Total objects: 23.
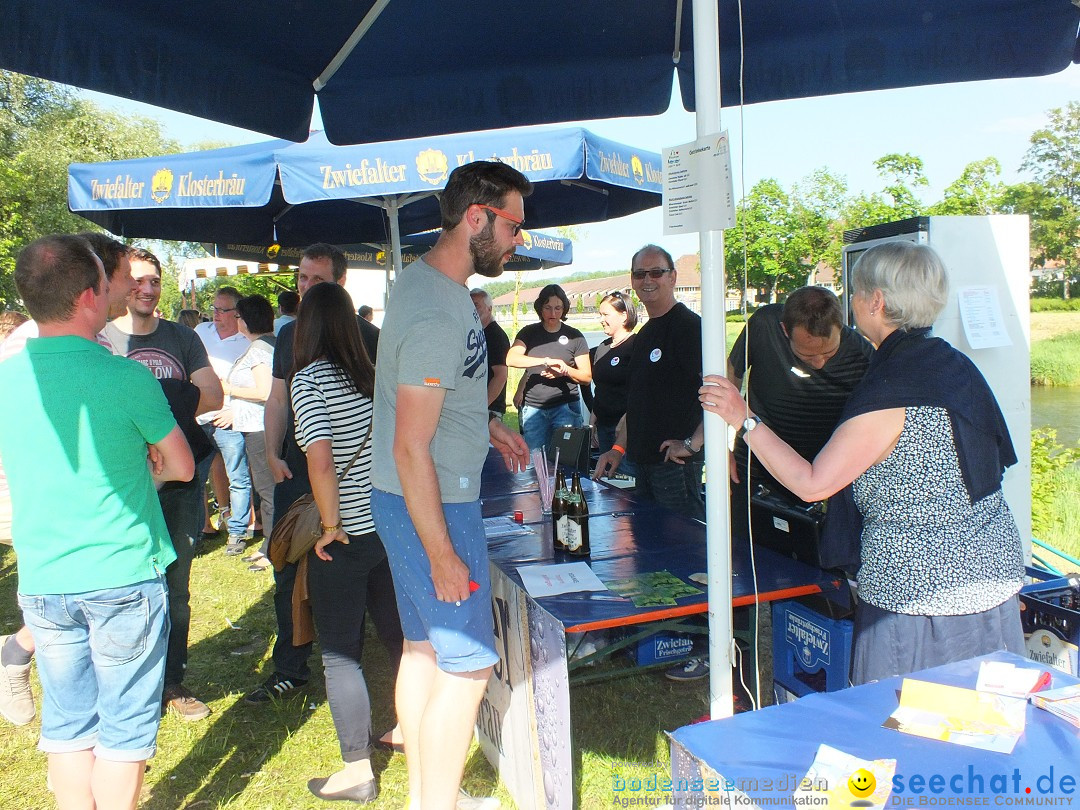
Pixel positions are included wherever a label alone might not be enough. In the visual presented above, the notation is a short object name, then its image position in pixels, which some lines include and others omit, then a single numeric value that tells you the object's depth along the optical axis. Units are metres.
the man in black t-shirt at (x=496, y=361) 5.18
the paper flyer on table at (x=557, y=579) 2.13
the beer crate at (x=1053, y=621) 2.06
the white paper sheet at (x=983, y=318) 3.52
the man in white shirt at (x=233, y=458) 5.28
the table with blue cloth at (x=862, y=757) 1.05
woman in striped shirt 2.27
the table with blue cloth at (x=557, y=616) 1.96
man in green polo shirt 1.72
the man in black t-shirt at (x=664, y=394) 3.56
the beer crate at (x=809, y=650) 2.33
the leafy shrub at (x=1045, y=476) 5.26
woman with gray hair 1.67
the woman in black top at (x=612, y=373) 4.75
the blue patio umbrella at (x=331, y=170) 4.05
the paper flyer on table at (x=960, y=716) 1.16
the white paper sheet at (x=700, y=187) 1.69
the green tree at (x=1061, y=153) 50.06
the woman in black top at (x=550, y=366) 5.95
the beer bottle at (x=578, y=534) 2.46
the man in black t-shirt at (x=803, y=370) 2.71
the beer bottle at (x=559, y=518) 2.51
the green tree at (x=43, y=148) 19.86
